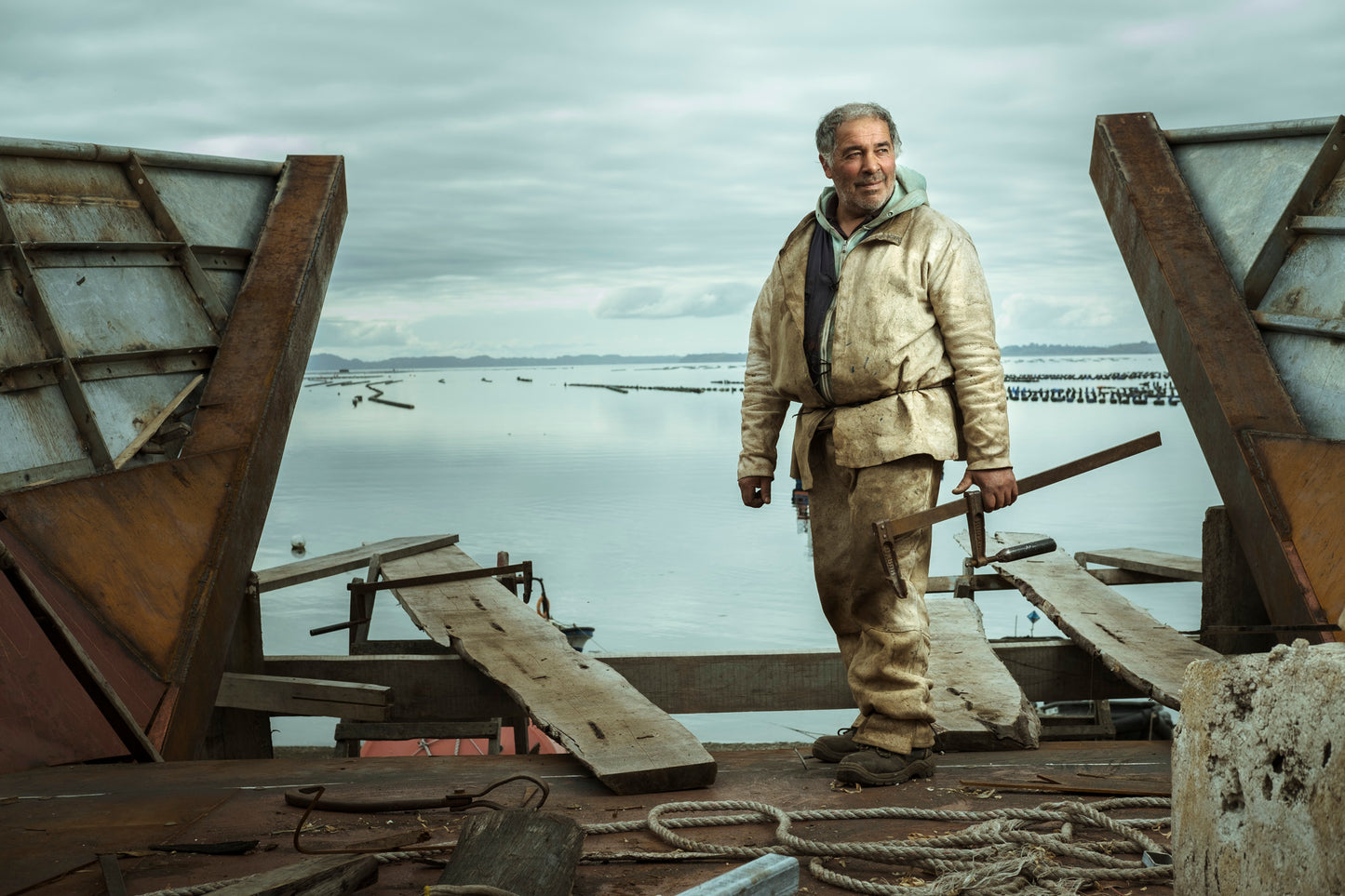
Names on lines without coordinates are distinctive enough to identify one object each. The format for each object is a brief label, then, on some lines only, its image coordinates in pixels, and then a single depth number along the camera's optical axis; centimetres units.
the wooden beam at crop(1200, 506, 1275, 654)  512
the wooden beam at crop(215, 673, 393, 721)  466
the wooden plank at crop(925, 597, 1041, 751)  380
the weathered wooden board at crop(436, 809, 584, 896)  239
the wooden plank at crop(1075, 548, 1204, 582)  670
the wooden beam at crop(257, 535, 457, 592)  605
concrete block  172
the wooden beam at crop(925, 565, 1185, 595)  705
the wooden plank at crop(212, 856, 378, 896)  236
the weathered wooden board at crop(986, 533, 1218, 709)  434
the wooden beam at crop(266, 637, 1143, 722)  512
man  339
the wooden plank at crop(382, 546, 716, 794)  337
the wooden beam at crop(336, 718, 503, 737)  628
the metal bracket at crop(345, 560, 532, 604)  609
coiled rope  252
